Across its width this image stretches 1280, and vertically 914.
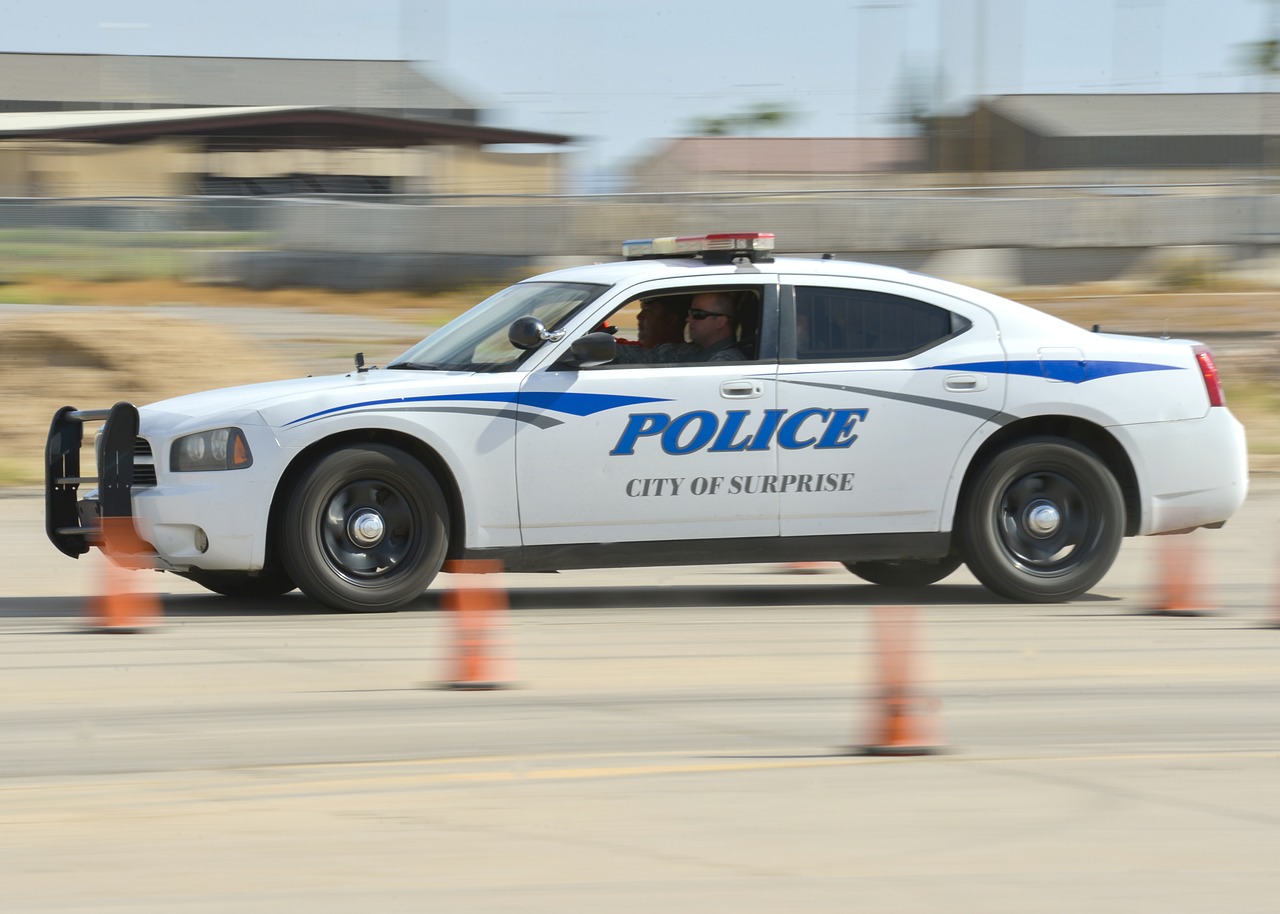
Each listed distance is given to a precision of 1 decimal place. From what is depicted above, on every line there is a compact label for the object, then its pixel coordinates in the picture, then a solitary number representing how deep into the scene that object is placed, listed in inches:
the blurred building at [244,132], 3282.7
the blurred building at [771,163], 2957.7
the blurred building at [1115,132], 4298.7
